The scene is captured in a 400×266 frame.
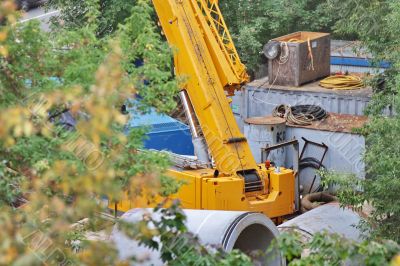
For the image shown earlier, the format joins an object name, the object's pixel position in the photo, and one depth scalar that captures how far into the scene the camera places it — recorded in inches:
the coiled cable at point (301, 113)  789.9
